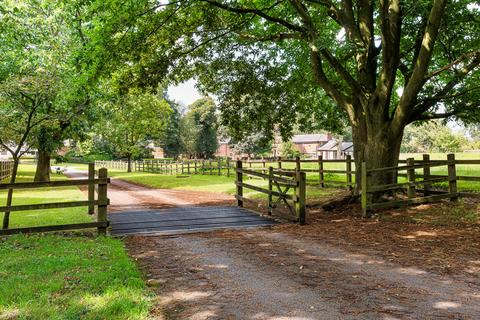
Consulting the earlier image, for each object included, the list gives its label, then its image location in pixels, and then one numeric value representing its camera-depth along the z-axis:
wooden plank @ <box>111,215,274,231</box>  11.26
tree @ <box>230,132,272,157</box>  80.25
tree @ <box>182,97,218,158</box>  75.38
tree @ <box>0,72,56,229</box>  11.61
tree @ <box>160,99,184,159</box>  74.19
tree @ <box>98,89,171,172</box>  46.31
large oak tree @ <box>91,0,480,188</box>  12.20
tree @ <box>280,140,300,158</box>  84.19
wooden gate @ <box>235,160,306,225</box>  11.23
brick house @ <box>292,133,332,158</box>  119.31
